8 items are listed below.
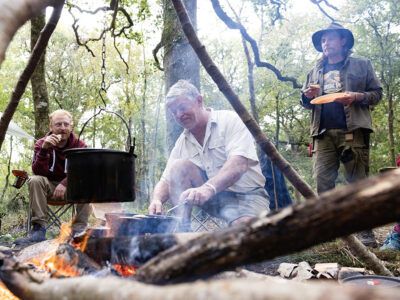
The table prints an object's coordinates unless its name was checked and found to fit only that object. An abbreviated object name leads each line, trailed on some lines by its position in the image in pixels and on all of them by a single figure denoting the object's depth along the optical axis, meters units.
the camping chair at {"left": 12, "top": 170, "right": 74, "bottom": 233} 4.52
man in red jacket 4.02
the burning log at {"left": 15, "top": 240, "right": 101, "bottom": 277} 1.47
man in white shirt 2.77
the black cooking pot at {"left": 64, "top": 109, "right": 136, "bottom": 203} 1.97
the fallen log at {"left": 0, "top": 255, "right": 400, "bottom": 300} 0.49
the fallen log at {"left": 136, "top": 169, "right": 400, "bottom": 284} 0.63
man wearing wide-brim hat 3.49
